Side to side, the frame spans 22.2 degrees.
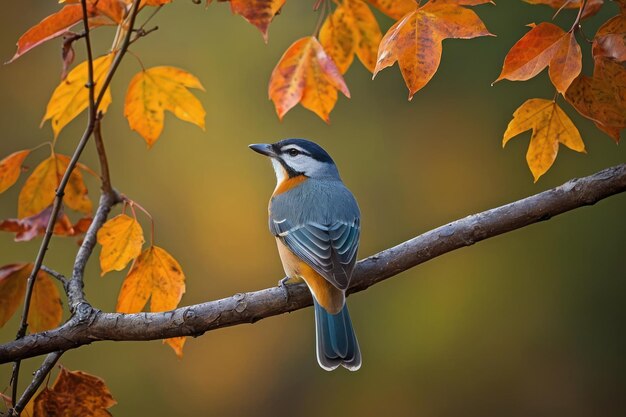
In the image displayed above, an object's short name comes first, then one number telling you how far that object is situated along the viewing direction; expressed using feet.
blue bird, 18.72
